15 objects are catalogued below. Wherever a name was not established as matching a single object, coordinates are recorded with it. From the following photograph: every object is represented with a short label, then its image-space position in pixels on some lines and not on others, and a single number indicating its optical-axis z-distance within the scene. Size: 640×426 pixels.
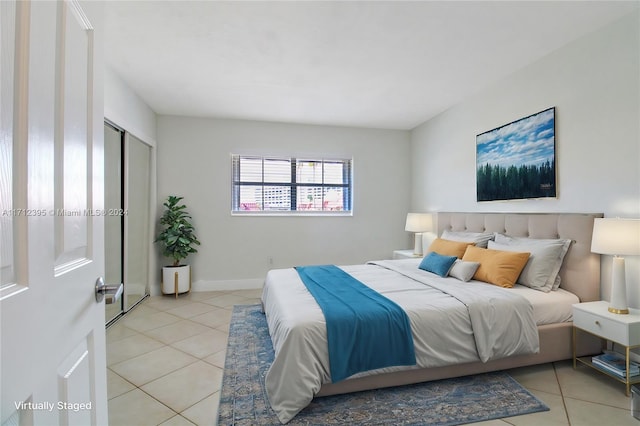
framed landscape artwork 2.81
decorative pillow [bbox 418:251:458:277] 2.99
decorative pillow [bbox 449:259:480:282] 2.80
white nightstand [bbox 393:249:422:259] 4.26
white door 0.50
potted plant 4.20
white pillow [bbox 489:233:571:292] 2.53
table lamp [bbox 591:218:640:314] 1.99
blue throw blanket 1.85
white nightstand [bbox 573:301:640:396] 1.94
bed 1.82
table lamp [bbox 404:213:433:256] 4.32
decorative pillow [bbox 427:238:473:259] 3.21
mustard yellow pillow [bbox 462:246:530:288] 2.60
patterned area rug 1.76
